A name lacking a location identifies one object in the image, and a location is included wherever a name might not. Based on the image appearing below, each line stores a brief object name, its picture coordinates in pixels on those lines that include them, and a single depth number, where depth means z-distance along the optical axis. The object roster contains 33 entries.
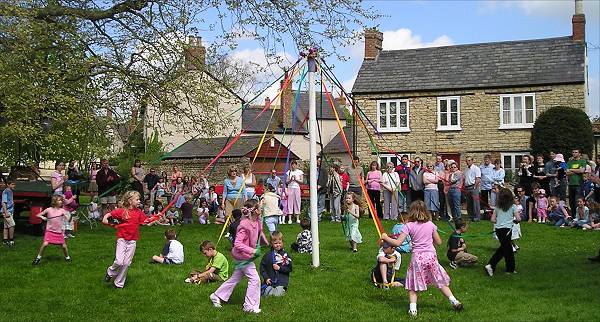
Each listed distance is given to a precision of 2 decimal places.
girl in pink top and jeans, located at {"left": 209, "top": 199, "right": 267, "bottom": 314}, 8.79
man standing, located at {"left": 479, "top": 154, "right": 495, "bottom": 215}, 18.85
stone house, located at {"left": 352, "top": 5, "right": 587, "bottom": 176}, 30.38
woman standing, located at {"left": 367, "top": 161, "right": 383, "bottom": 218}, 19.22
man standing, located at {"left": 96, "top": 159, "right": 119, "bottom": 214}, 18.08
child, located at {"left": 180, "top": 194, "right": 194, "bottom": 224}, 19.34
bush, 27.33
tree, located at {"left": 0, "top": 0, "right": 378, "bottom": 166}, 14.92
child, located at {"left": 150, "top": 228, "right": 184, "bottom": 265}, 12.07
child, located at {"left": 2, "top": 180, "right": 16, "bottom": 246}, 14.03
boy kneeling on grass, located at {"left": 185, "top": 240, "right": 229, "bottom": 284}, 10.62
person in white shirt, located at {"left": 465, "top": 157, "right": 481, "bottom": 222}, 18.14
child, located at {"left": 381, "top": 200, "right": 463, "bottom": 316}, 8.48
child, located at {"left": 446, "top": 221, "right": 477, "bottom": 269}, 11.53
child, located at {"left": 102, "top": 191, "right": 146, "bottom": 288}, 10.27
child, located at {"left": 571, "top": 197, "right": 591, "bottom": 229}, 16.44
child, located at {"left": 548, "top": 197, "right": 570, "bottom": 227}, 17.09
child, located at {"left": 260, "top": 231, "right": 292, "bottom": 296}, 9.65
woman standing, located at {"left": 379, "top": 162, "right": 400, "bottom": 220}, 18.77
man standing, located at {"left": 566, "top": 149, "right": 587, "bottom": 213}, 17.33
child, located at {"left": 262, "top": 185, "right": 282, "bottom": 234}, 14.29
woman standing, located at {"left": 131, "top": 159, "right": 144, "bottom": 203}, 18.73
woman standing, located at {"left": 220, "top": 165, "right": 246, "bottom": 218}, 15.76
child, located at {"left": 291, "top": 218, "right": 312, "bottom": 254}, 12.87
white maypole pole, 11.13
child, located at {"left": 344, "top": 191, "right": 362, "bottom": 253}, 13.02
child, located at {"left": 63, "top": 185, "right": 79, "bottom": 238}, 15.59
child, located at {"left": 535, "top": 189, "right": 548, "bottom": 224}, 18.11
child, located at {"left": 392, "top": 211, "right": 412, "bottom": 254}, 12.03
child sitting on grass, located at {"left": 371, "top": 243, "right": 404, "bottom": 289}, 10.09
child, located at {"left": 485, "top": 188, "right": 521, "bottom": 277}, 10.83
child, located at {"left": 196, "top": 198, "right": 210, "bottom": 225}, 19.69
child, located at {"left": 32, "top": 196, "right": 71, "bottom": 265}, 12.21
